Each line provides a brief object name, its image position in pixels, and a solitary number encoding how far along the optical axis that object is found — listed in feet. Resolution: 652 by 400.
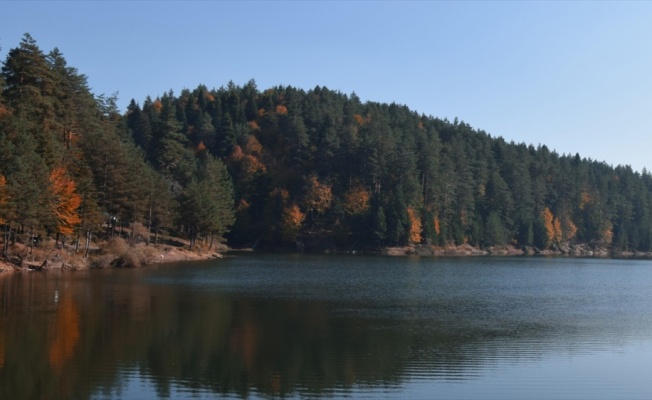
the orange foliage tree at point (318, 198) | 437.58
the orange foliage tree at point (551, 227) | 487.61
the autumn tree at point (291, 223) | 418.31
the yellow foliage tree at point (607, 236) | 524.93
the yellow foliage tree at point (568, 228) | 511.81
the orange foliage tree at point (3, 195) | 167.02
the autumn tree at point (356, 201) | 429.79
